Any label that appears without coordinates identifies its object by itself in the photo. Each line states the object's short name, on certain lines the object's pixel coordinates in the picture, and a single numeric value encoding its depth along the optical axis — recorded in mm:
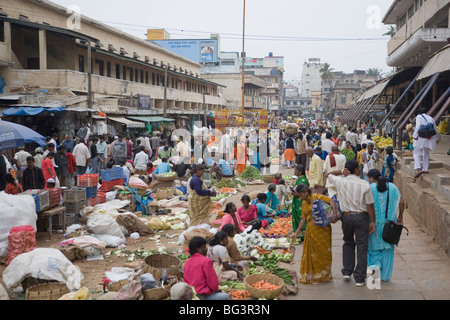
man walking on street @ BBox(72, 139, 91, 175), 14023
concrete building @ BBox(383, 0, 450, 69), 18812
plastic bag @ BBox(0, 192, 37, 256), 7500
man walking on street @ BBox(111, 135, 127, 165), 15938
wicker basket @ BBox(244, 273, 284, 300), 5590
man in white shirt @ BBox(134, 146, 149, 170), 14961
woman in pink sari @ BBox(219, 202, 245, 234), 7822
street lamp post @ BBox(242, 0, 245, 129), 24889
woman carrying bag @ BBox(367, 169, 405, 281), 5957
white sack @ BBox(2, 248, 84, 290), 6137
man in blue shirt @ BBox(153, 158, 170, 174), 14102
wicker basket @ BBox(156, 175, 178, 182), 13562
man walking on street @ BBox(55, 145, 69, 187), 12508
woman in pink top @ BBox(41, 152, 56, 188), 11359
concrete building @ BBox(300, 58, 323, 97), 134125
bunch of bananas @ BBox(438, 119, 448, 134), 15906
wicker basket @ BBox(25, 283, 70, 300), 5469
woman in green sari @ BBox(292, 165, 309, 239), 8406
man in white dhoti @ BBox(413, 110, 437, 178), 9695
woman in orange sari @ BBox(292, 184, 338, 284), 6129
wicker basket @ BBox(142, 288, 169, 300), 5484
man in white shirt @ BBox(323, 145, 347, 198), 11296
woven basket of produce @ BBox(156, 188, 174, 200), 12836
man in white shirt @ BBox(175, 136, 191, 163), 16941
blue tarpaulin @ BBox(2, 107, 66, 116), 16062
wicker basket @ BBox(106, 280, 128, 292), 6113
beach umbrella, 9023
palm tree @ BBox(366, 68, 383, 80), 109919
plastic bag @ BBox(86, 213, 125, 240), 8695
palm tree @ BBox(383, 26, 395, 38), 62925
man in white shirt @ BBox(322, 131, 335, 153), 14755
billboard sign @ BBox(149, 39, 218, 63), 64500
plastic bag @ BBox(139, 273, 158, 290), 5551
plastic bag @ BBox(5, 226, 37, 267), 7270
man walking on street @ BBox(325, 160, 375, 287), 5844
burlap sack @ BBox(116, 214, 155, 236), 9414
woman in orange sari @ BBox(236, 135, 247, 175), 17734
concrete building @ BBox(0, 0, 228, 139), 19094
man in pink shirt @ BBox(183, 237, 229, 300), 5336
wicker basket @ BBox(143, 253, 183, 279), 6762
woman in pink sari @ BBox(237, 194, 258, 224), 9188
